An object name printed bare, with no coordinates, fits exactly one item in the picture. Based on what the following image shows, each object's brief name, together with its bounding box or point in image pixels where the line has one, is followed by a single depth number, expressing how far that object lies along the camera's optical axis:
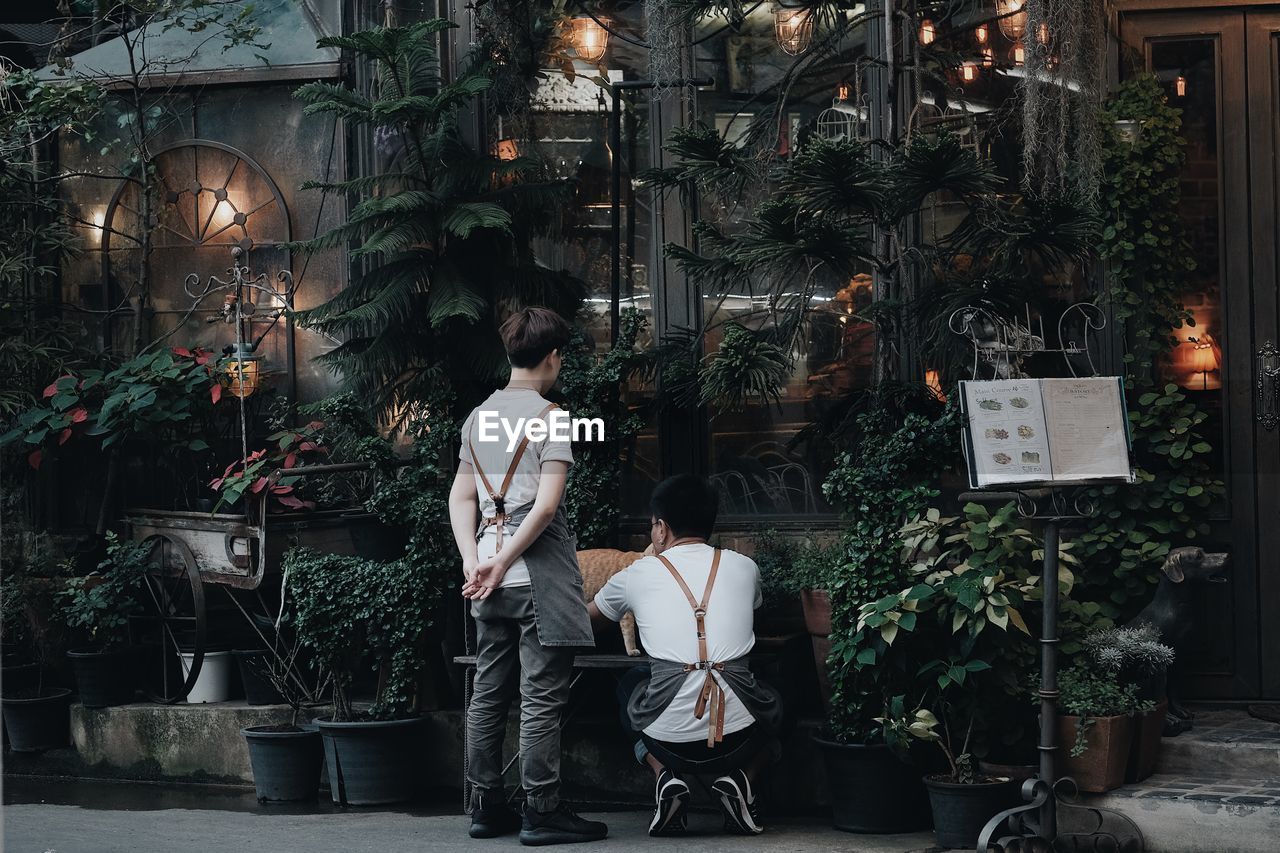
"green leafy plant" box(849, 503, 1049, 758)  5.73
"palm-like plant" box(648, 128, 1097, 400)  6.09
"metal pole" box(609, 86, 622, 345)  7.57
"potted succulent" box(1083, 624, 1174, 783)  5.93
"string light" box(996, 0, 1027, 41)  7.21
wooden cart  7.37
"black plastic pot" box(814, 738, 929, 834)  5.99
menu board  5.36
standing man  5.65
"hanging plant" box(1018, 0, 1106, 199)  6.36
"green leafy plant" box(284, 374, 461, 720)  6.78
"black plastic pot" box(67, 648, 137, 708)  7.79
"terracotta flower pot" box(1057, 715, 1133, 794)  5.72
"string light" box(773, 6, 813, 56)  7.56
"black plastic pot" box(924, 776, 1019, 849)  5.63
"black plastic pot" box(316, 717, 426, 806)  6.77
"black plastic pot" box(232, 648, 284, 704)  7.57
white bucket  7.87
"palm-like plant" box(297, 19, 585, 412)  7.09
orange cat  6.66
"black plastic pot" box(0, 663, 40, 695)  8.08
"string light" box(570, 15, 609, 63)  7.90
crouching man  5.72
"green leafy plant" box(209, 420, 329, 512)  7.32
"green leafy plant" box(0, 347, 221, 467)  7.79
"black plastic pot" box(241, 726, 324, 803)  6.97
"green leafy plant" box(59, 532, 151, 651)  7.70
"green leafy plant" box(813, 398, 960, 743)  6.02
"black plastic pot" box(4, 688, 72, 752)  7.92
